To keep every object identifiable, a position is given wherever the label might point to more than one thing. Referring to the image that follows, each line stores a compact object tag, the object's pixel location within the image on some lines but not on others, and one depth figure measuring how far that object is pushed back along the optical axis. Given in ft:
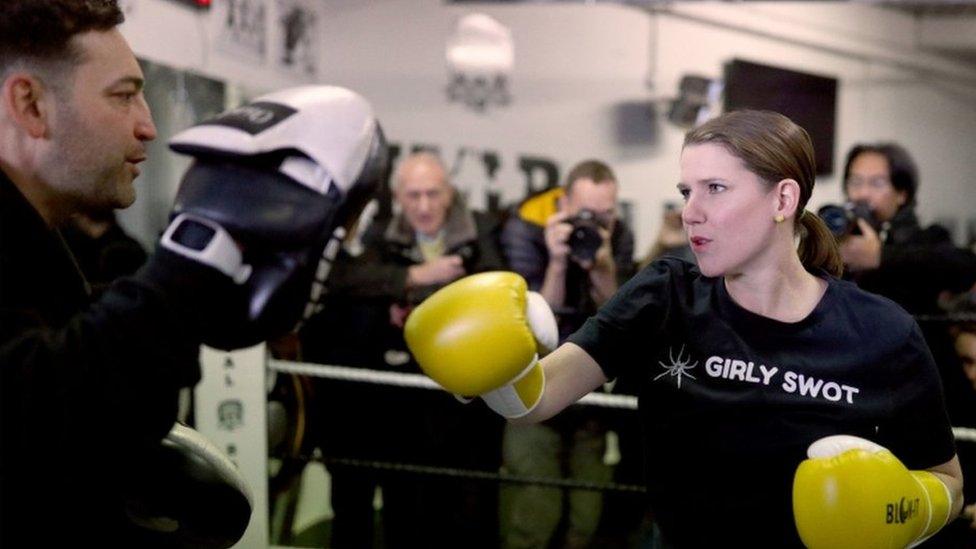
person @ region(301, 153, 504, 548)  7.85
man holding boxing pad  2.33
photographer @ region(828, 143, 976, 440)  6.98
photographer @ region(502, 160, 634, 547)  7.68
